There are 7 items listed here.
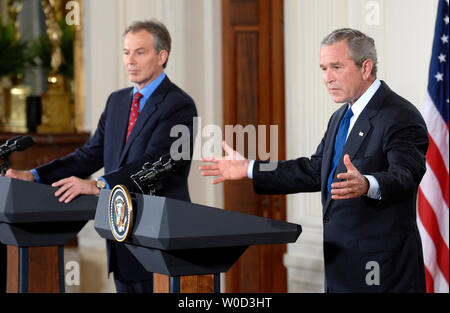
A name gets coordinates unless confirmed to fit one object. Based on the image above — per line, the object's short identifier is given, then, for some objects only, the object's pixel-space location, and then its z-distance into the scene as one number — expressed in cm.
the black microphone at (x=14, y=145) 660
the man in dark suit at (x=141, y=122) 712
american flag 841
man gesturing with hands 550
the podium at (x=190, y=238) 495
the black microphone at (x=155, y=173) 537
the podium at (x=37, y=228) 654
